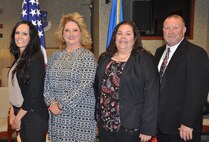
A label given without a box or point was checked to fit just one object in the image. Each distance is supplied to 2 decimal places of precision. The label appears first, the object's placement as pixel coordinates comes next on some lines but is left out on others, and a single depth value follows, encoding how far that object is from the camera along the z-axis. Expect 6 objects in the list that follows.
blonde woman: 2.17
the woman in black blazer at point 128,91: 1.98
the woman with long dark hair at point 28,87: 2.15
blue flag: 3.05
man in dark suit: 2.10
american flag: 3.05
